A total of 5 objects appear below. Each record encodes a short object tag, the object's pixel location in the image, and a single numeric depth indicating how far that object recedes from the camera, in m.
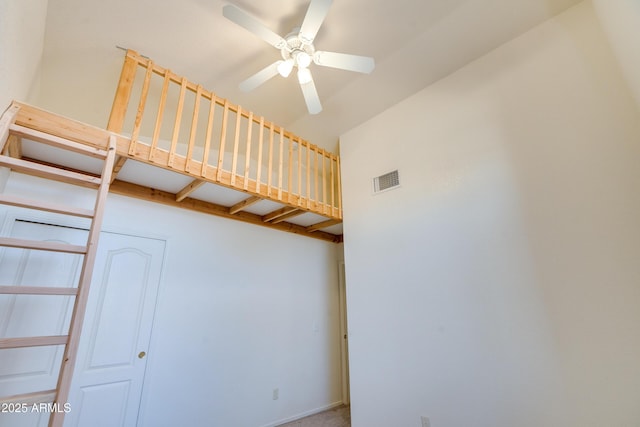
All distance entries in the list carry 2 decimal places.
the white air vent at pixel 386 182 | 3.23
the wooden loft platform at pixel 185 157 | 2.01
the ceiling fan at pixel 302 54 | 1.94
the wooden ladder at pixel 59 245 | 1.40
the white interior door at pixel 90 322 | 2.06
